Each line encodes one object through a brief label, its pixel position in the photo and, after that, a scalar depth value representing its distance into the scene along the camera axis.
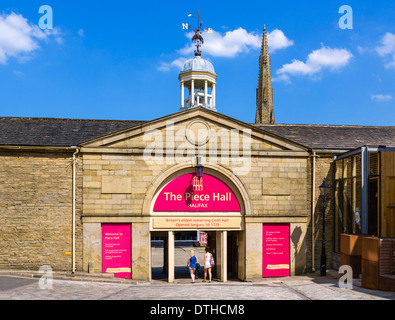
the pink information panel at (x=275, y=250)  19.34
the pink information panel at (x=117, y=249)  18.44
